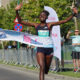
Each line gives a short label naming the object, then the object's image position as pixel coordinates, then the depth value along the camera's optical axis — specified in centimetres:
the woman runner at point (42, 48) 1424
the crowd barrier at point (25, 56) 2961
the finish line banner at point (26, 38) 1461
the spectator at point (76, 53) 2685
